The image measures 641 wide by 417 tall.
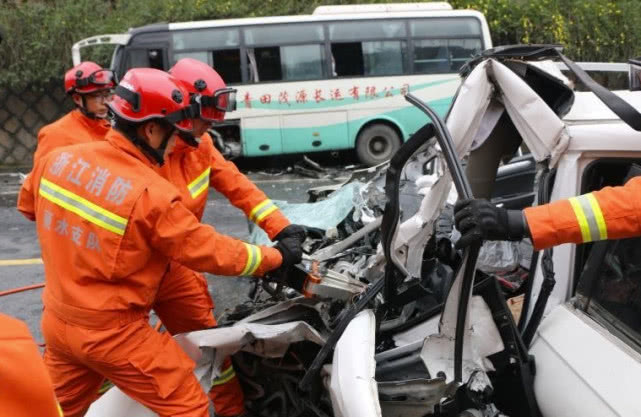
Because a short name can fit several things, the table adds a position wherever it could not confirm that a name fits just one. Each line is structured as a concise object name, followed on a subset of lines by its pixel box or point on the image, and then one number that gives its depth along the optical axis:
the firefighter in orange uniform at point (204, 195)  3.20
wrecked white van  2.19
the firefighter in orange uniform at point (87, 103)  4.31
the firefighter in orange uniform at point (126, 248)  2.57
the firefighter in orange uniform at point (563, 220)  2.02
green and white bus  11.62
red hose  4.57
